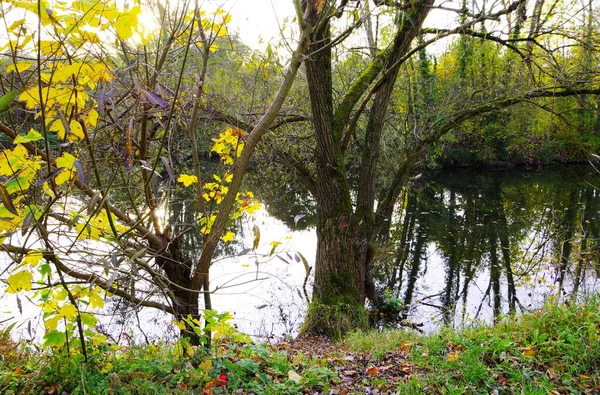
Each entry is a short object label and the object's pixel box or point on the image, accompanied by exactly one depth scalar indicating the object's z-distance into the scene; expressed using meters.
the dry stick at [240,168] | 2.72
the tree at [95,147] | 1.37
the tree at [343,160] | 5.10
